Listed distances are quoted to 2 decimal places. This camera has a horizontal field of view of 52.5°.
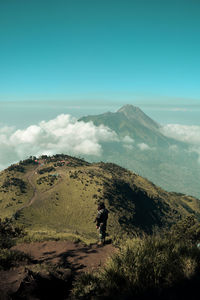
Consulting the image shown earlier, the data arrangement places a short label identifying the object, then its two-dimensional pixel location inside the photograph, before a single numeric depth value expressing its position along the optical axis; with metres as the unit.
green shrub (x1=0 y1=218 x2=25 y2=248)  13.30
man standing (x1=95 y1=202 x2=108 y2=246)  15.14
